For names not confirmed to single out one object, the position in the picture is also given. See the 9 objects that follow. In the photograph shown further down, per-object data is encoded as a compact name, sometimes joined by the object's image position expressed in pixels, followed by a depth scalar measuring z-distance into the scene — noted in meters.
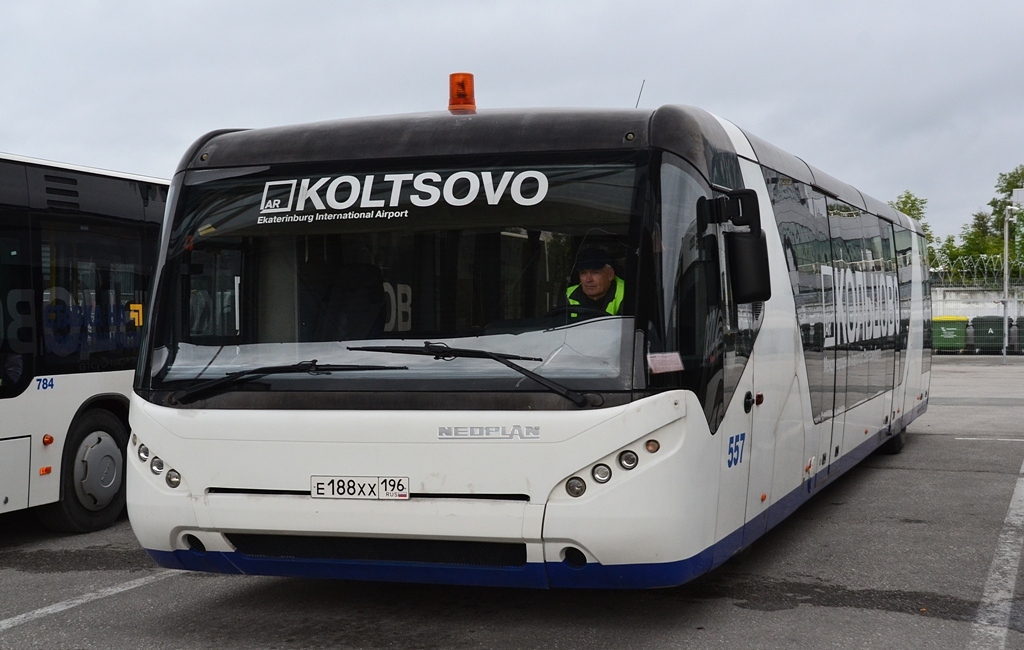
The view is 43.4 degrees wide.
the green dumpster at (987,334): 40.72
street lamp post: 38.00
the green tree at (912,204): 83.62
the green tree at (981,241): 99.68
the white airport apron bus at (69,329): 8.62
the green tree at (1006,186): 102.12
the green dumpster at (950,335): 41.31
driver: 5.70
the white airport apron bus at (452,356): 5.58
